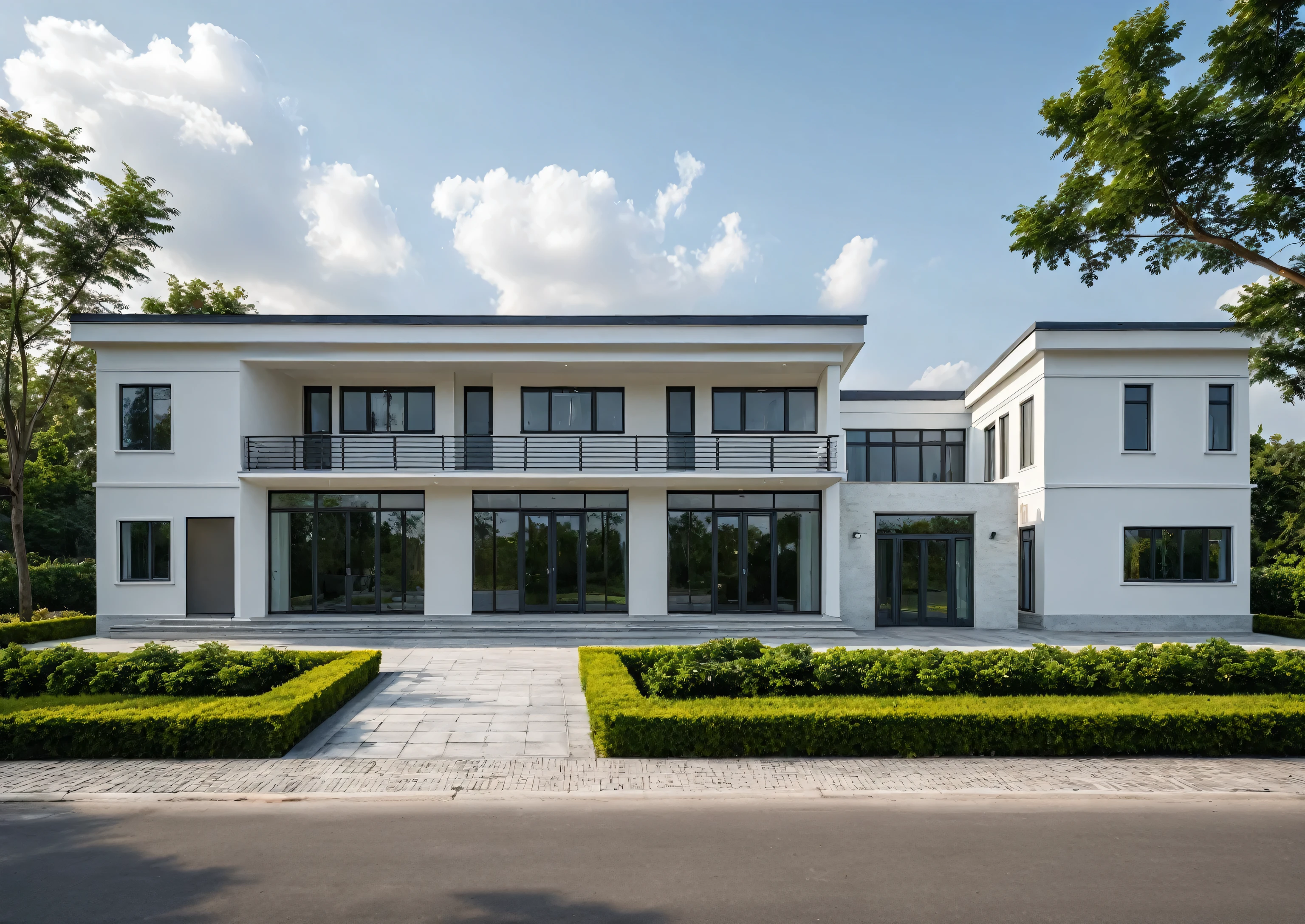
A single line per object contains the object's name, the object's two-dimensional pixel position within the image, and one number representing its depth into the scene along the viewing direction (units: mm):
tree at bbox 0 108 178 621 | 16938
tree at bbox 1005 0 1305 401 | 10023
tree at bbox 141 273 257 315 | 30000
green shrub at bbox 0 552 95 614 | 19484
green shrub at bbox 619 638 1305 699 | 9492
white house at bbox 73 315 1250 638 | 17609
